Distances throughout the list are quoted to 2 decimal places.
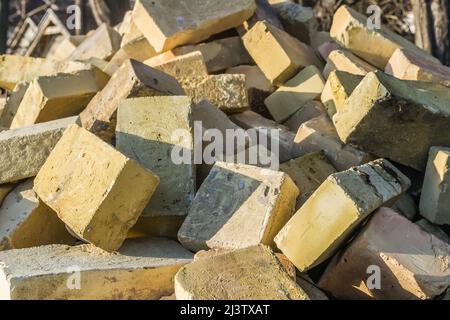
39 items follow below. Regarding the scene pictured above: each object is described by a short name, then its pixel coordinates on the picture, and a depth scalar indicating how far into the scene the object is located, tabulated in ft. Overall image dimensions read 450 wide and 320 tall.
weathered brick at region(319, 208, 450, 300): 8.33
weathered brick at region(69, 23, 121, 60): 16.62
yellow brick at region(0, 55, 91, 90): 15.42
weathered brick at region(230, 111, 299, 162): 11.41
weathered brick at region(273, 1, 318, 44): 15.81
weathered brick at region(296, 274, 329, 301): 8.23
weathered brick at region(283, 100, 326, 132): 12.44
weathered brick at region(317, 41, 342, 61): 14.31
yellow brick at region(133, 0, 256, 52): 13.50
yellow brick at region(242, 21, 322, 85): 13.29
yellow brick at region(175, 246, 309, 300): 7.36
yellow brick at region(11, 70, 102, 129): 12.23
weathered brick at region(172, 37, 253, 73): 14.11
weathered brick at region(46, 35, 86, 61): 18.42
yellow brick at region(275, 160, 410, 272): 8.21
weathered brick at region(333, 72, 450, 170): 9.39
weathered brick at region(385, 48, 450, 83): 11.85
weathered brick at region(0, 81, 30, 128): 14.02
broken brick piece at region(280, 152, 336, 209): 10.19
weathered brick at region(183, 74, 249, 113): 12.21
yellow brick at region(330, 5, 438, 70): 13.41
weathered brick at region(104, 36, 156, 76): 14.84
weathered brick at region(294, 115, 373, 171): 10.50
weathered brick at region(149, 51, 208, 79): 12.88
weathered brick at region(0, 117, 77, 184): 10.57
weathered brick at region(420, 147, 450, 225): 9.45
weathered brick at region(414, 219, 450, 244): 9.49
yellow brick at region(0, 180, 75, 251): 10.05
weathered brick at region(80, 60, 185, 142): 10.88
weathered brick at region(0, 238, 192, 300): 8.07
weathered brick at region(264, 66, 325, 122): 12.89
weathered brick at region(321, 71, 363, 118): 10.85
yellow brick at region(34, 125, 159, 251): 8.68
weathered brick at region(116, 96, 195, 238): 9.73
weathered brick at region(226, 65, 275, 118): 13.55
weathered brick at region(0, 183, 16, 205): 10.74
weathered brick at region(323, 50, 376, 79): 12.45
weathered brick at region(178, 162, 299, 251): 8.95
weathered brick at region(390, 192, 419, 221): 10.00
